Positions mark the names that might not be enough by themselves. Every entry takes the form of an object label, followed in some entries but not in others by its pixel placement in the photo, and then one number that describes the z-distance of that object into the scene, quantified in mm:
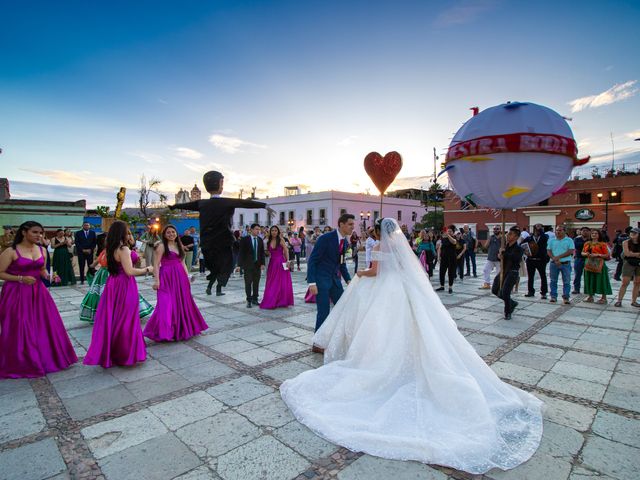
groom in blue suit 4457
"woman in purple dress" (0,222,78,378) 3791
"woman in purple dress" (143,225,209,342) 5008
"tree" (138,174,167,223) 36906
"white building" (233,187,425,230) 44375
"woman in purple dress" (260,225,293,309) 7285
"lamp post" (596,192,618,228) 27297
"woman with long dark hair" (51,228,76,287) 9820
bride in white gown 2336
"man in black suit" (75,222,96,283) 9883
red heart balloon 4336
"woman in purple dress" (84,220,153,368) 3994
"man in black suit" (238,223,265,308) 7547
